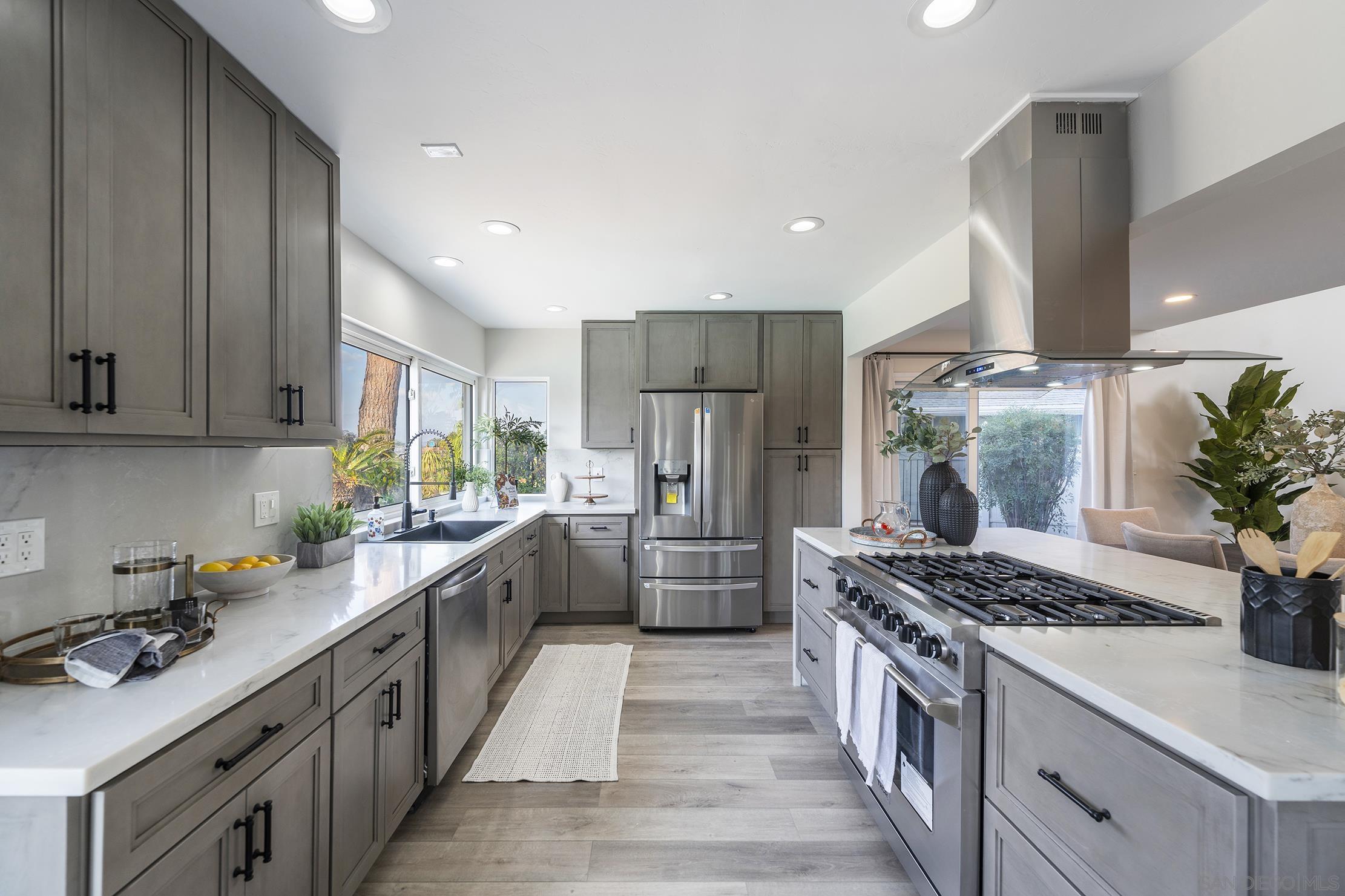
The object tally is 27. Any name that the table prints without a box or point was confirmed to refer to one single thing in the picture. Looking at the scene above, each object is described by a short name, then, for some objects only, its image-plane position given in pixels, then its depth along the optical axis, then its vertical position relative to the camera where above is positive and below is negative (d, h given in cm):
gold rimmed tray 105 -43
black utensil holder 100 -32
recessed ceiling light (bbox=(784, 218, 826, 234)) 257 +109
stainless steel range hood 170 +68
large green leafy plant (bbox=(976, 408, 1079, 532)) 507 -15
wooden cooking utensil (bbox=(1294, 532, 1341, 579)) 99 -19
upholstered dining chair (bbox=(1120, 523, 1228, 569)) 338 -62
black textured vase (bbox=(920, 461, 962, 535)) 258 -18
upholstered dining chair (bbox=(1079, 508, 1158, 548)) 416 -57
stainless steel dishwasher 204 -89
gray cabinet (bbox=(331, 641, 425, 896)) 145 -97
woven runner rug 227 -134
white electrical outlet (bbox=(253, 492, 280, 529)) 200 -22
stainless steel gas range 135 -61
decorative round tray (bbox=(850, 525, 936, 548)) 242 -41
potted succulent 208 -33
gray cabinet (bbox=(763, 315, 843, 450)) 432 +54
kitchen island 74 -48
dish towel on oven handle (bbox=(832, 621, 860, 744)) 193 -80
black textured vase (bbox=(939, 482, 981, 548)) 247 -30
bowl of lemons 156 -37
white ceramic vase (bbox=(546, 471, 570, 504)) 468 -34
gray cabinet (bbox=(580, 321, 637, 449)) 454 +54
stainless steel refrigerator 405 -49
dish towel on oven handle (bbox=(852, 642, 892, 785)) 172 -84
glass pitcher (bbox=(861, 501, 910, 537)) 254 -34
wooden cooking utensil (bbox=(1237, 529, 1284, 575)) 104 -20
